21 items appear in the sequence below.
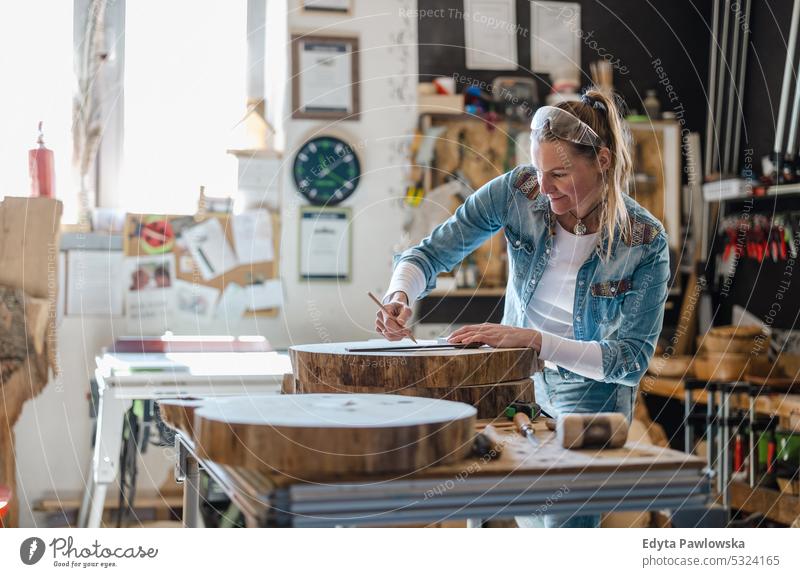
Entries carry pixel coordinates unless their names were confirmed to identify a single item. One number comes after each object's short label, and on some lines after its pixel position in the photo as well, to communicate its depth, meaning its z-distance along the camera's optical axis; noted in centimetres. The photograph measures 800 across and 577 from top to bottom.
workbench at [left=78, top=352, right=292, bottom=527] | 298
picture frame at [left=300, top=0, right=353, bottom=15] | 372
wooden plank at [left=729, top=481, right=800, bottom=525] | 340
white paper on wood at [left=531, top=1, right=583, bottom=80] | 407
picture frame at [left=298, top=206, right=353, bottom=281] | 378
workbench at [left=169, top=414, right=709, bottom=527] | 119
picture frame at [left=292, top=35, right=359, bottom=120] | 373
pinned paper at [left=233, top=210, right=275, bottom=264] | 375
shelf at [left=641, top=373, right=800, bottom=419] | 337
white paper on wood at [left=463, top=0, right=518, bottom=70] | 399
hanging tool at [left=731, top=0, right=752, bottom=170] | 403
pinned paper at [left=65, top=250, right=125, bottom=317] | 363
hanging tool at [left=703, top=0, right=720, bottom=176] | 422
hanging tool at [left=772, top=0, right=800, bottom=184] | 367
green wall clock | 375
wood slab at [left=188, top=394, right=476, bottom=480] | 122
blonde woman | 188
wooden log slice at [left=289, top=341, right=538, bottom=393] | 164
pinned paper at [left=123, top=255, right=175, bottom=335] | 366
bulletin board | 367
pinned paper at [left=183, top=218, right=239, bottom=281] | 369
